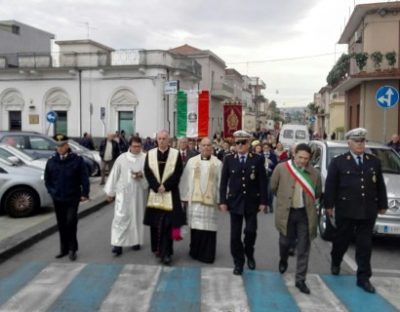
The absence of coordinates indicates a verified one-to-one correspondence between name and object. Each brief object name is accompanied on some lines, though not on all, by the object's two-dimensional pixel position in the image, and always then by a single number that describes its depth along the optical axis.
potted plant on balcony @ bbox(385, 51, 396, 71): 22.17
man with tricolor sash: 6.14
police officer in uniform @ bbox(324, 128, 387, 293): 6.14
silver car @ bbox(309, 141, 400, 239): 7.86
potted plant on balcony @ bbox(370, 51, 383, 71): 22.23
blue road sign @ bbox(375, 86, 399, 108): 12.53
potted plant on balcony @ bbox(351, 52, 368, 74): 22.45
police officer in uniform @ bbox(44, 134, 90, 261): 7.30
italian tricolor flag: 14.48
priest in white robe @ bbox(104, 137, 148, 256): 7.61
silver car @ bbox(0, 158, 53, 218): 10.65
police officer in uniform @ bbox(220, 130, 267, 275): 6.56
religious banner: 17.22
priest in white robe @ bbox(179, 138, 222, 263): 7.27
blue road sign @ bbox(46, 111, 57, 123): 25.09
